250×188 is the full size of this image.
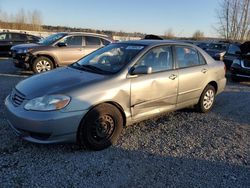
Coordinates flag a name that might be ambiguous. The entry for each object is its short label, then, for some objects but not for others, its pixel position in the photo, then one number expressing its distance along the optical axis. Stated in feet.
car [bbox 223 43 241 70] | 27.41
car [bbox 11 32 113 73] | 22.17
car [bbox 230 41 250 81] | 23.00
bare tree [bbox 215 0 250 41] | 61.52
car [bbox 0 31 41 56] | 35.49
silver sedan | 8.26
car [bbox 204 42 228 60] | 28.60
